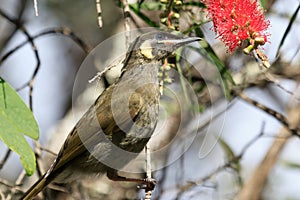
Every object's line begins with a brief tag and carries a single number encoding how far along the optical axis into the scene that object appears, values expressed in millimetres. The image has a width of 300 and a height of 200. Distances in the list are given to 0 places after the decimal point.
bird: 7316
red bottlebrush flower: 5538
